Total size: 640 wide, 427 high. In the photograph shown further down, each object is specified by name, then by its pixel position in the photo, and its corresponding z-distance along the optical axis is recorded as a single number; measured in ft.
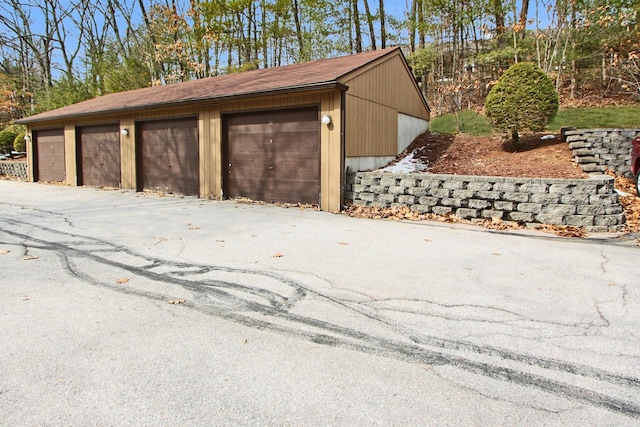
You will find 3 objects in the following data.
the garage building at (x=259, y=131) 27.81
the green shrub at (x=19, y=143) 70.13
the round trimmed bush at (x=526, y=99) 29.58
